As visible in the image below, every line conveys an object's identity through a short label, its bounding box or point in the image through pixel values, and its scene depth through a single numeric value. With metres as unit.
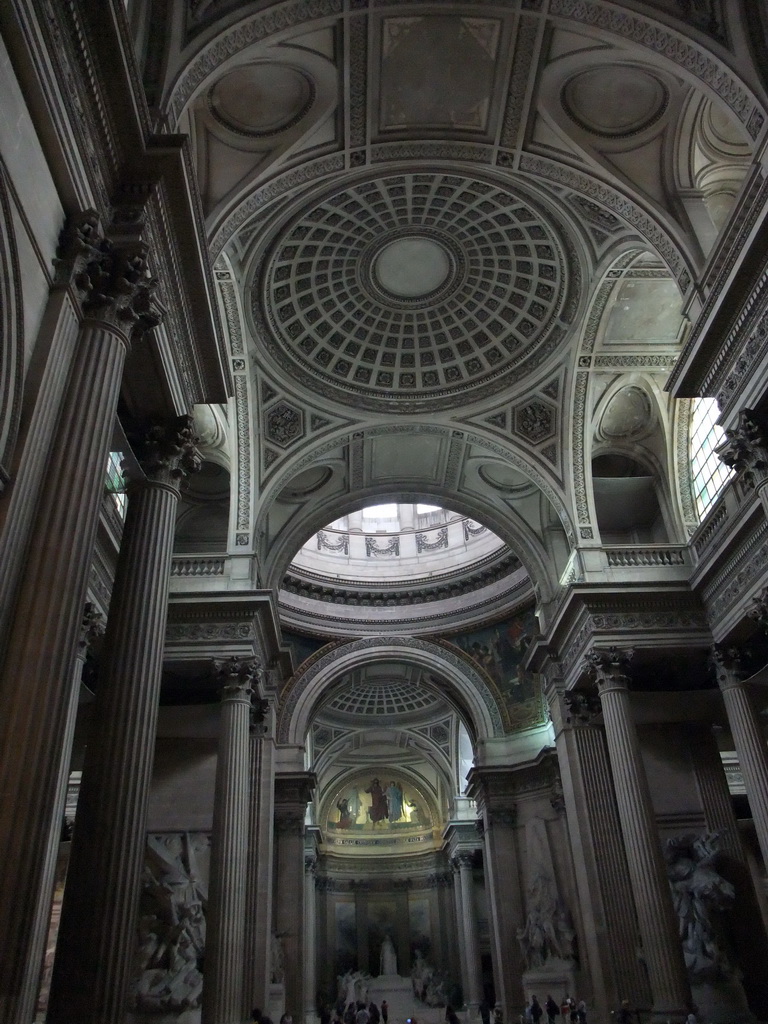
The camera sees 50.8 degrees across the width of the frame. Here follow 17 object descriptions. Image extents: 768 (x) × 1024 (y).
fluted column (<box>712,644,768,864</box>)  13.49
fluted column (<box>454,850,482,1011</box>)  32.03
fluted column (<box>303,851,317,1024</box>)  33.72
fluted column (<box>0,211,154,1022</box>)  5.12
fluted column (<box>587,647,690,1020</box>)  13.36
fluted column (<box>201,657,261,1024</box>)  12.56
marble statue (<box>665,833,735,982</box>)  14.42
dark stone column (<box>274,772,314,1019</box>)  23.78
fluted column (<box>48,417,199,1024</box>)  6.66
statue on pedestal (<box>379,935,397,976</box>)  39.56
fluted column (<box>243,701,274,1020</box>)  14.79
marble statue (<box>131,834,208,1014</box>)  13.46
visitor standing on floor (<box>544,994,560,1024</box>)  20.88
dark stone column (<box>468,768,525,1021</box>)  25.25
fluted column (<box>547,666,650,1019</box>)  15.25
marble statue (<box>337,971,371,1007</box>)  36.38
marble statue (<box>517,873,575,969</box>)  22.84
